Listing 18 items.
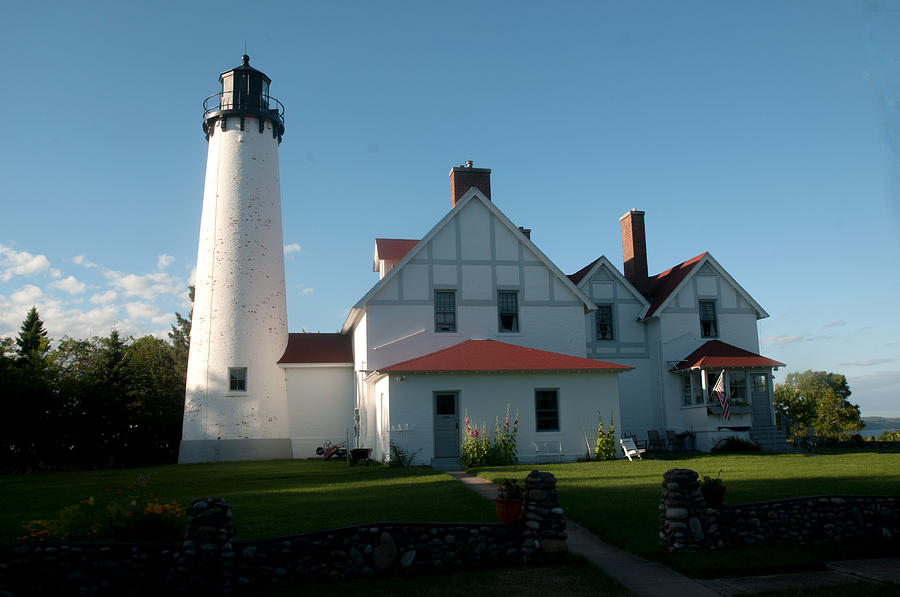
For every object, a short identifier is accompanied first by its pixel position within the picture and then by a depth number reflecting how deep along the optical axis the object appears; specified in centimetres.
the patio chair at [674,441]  2717
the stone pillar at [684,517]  930
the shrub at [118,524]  917
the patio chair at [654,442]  2657
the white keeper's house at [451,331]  2411
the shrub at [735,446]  2548
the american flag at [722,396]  2570
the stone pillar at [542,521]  913
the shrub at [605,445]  2225
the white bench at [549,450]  2198
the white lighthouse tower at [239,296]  2805
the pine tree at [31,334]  4728
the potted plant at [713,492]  973
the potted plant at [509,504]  958
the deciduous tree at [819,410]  4300
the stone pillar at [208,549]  823
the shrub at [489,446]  2073
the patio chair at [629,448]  2266
